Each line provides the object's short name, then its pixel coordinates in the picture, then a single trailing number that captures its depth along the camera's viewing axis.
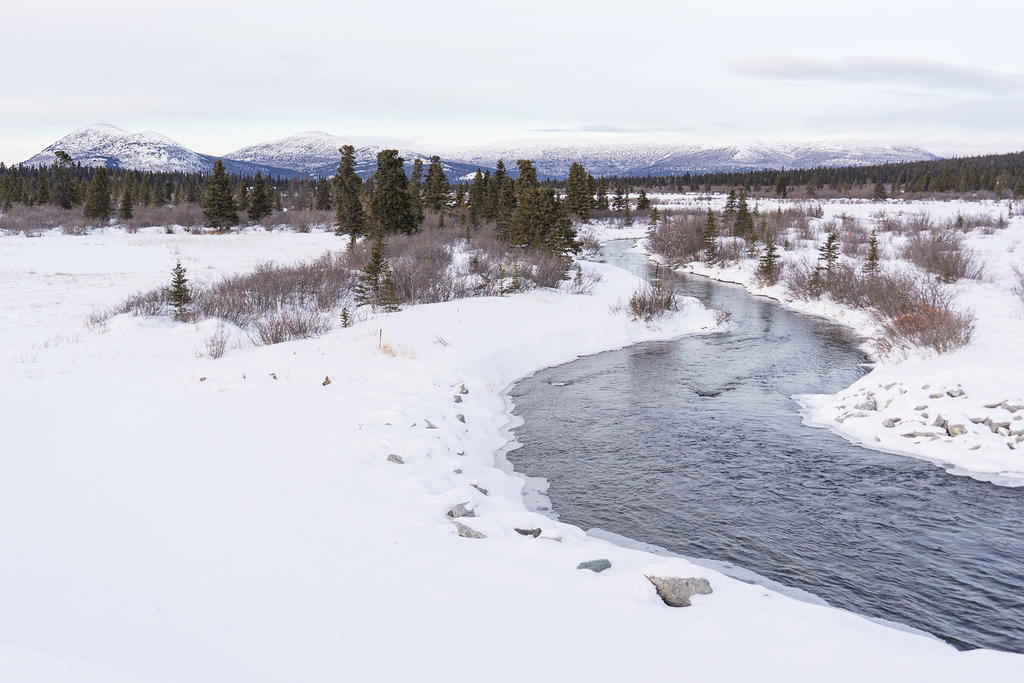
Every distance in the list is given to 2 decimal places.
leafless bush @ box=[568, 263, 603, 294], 32.66
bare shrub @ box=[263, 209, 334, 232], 68.81
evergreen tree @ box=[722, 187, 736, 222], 63.72
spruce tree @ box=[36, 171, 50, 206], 88.12
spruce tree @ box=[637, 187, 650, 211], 108.69
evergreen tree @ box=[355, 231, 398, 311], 24.61
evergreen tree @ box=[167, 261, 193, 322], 21.95
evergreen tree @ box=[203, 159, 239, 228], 62.97
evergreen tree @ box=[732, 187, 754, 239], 52.84
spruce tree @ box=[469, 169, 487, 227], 61.34
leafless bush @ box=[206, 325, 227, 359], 17.27
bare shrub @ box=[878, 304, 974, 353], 17.48
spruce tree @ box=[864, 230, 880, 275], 31.48
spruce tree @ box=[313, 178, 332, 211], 88.75
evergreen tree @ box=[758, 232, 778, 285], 38.19
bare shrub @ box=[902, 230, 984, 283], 29.94
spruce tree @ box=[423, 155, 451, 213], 69.06
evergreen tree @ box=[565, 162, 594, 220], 63.31
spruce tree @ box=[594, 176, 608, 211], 106.44
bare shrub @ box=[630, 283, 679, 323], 26.25
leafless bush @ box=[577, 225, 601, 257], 58.51
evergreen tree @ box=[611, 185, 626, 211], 108.50
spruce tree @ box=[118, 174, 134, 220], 70.65
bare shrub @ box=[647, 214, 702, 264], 53.38
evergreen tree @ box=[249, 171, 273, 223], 72.10
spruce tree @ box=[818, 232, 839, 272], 33.75
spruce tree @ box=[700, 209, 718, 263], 49.81
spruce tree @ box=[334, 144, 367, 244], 50.03
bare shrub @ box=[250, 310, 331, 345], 19.92
